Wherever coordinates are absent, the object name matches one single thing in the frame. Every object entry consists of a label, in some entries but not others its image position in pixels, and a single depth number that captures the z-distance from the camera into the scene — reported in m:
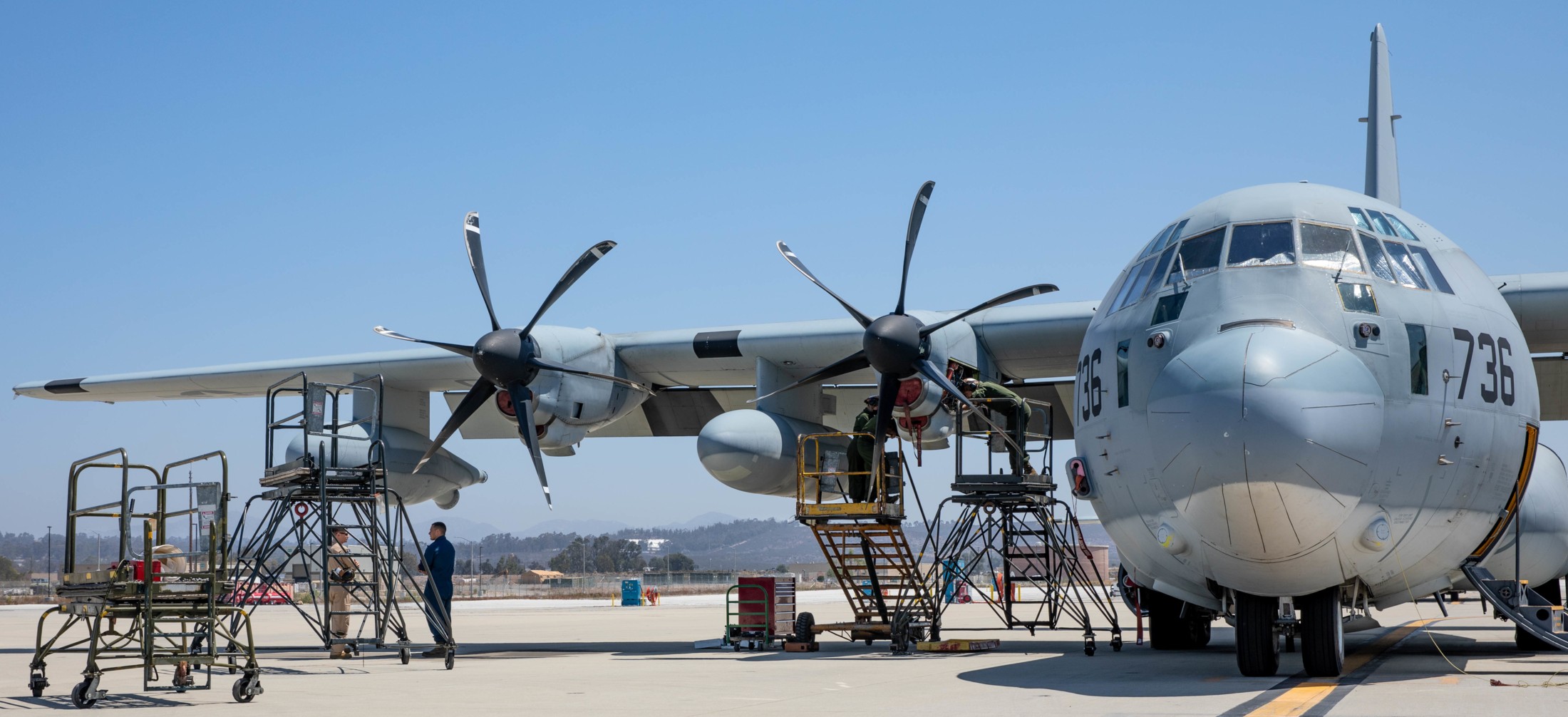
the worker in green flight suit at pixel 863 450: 18.52
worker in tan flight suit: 15.86
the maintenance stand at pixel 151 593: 10.72
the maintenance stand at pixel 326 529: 15.20
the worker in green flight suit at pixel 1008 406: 17.36
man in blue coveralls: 15.85
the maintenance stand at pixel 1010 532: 16.89
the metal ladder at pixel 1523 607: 10.67
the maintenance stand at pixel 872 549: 17.11
